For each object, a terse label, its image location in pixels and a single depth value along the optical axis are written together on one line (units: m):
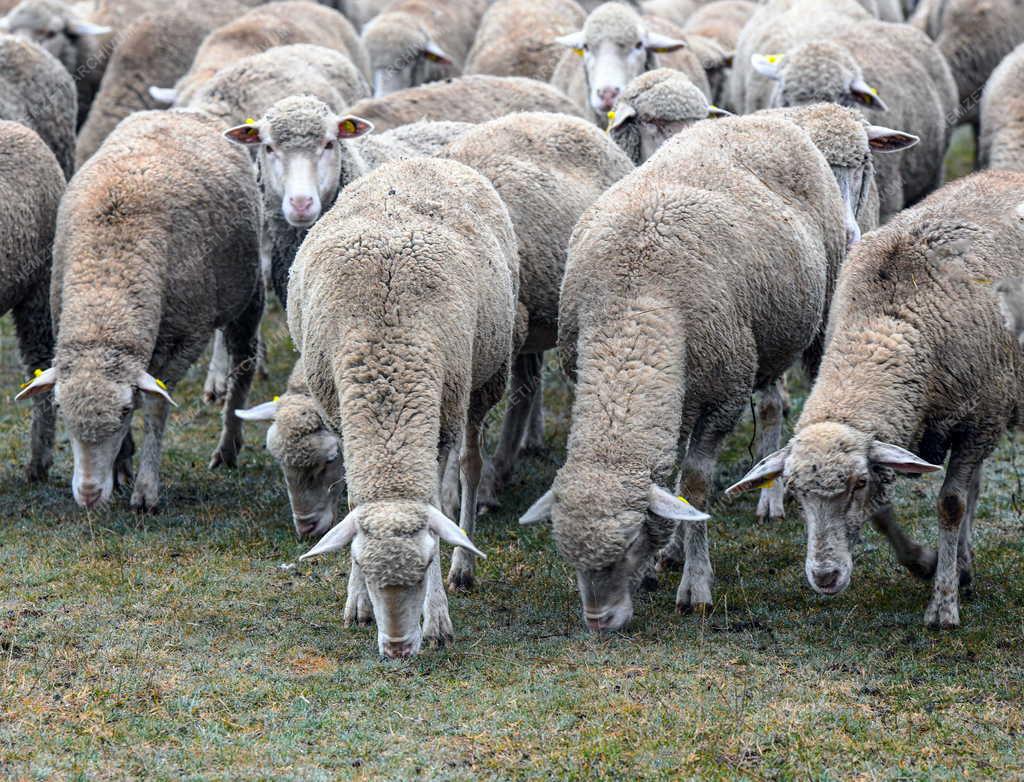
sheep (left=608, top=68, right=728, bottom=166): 18.25
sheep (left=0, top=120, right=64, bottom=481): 16.86
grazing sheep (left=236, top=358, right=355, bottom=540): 14.66
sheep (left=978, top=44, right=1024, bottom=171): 19.50
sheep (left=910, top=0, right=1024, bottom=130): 27.78
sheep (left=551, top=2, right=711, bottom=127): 22.50
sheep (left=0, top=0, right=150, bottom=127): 27.62
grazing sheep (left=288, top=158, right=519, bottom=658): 11.37
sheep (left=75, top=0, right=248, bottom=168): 24.30
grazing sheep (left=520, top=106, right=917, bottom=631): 12.07
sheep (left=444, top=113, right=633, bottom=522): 15.40
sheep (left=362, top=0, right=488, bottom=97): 27.95
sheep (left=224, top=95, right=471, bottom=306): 16.36
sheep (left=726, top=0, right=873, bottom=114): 24.08
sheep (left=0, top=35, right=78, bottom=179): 21.75
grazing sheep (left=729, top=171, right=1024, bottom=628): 11.82
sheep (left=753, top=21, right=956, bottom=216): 19.69
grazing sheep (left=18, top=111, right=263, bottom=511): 15.13
